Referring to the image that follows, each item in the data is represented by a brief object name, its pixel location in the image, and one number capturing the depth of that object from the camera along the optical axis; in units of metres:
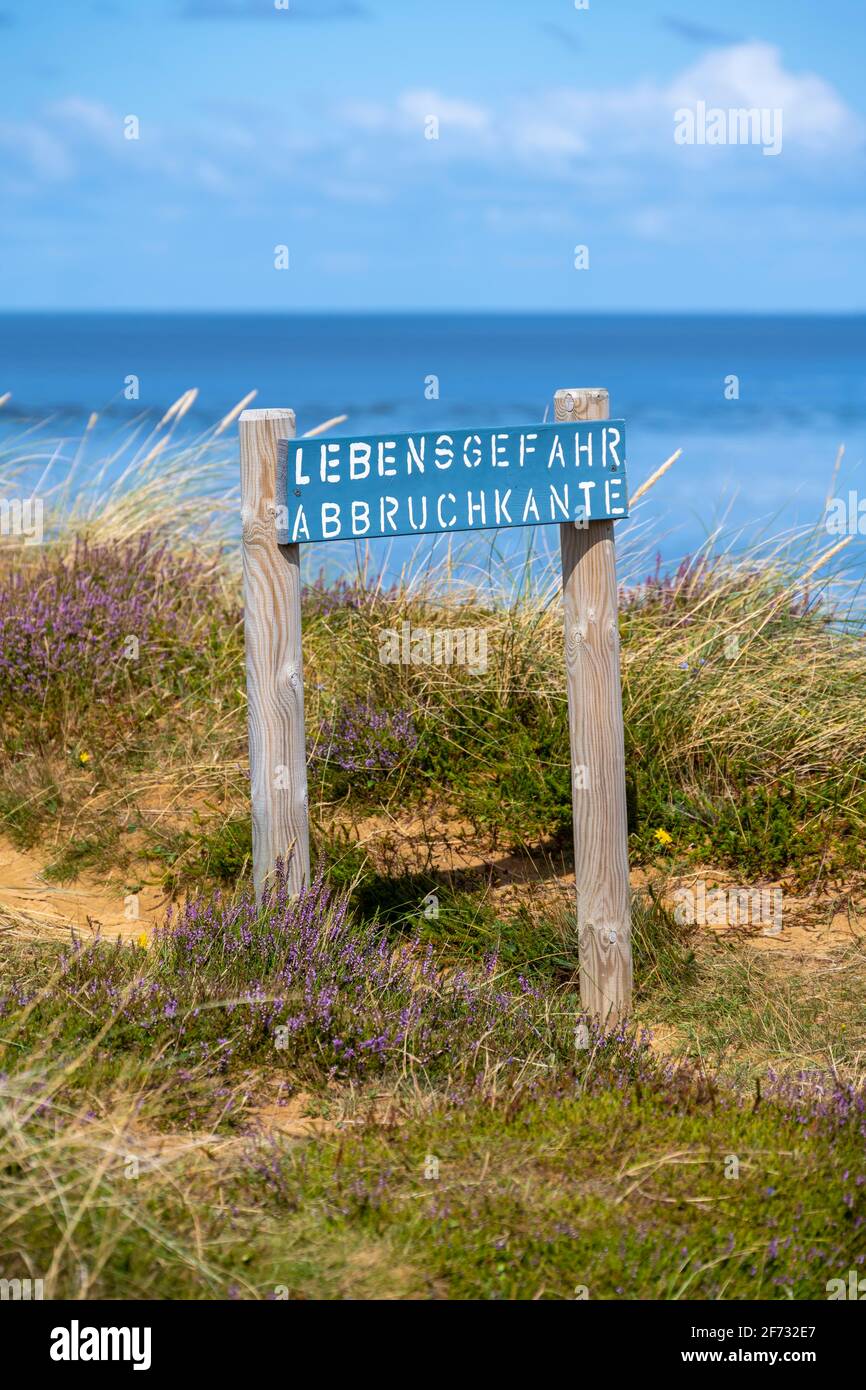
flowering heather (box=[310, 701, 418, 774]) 12.01
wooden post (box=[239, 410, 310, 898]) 8.58
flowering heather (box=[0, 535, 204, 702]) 13.27
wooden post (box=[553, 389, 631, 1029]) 9.06
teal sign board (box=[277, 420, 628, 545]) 8.51
